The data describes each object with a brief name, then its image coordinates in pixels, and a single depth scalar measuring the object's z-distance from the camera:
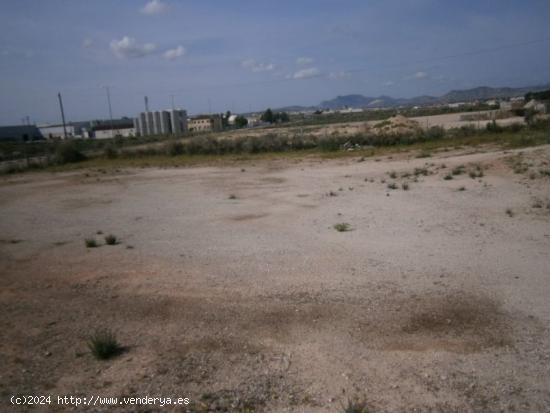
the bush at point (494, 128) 31.75
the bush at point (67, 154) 35.01
